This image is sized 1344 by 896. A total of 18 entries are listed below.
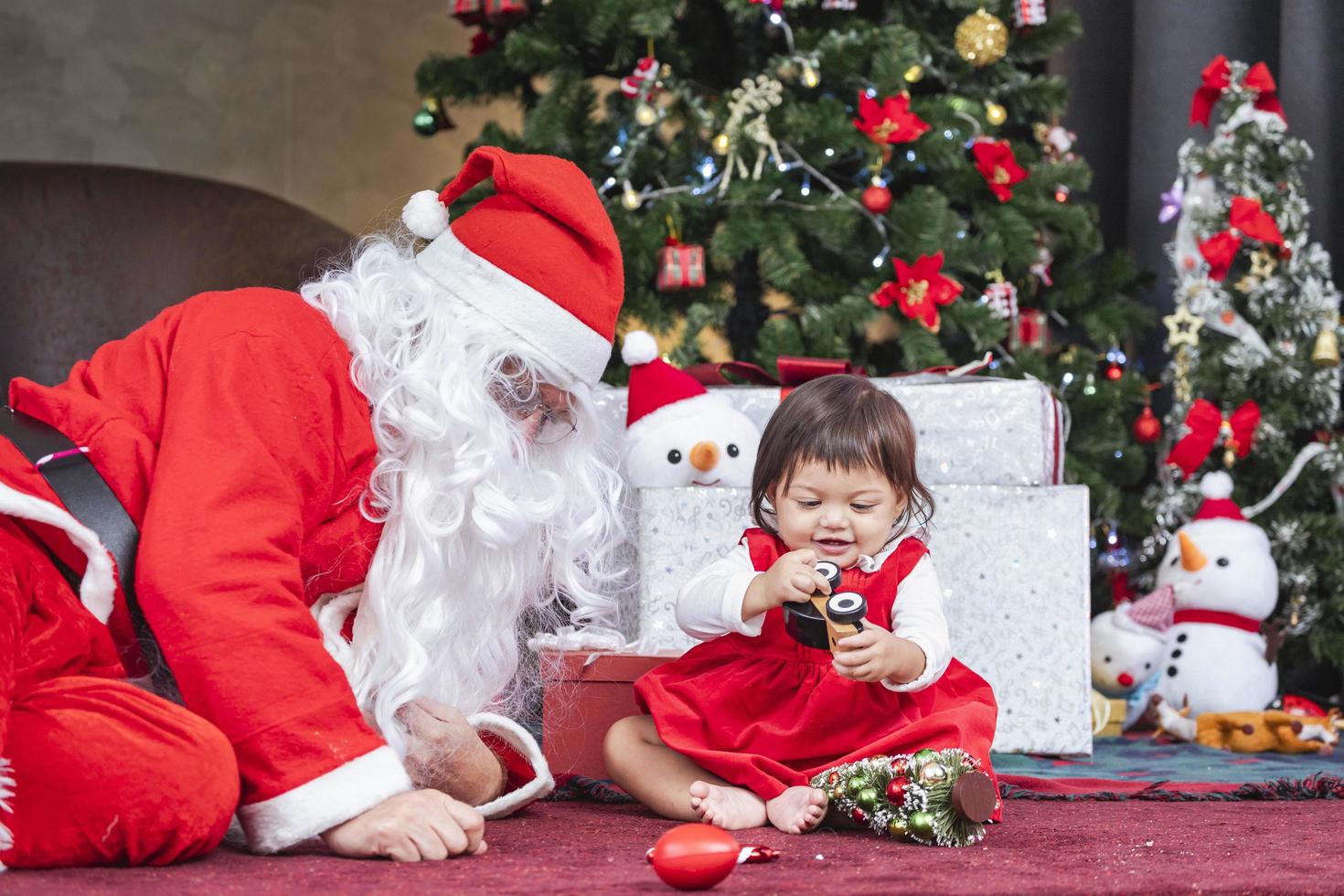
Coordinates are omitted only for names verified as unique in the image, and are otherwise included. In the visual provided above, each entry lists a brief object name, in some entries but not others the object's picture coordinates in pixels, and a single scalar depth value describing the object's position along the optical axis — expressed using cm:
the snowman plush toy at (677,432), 356
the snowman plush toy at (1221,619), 398
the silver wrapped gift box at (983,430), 356
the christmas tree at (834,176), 412
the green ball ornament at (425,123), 446
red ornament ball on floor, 266
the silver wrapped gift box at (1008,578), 353
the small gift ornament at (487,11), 422
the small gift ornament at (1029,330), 432
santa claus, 272
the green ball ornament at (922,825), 289
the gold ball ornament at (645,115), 412
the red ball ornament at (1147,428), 431
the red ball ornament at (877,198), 410
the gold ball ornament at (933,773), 291
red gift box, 336
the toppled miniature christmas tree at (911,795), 290
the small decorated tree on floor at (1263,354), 411
